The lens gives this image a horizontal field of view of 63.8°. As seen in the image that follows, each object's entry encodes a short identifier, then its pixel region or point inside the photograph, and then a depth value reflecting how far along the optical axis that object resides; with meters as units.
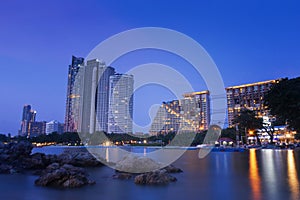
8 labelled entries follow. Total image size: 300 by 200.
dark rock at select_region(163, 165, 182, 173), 13.93
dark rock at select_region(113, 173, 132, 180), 11.65
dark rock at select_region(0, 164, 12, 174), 15.55
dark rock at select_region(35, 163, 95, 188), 9.55
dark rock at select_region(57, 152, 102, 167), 20.14
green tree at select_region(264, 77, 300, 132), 28.73
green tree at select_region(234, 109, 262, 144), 76.06
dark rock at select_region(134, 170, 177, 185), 10.00
